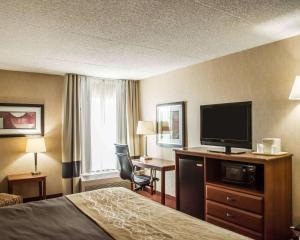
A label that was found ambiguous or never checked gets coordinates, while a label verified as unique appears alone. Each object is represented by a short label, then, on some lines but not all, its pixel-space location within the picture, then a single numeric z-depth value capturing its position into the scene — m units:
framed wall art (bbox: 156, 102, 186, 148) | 4.36
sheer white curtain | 4.97
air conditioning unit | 4.59
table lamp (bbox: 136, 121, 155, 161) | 4.84
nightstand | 4.00
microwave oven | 2.79
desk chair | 4.21
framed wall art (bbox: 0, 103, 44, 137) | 4.29
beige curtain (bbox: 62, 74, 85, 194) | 4.62
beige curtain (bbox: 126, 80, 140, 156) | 5.39
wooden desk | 3.95
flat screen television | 3.07
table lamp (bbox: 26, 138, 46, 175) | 4.18
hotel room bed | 1.61
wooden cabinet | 2.56
